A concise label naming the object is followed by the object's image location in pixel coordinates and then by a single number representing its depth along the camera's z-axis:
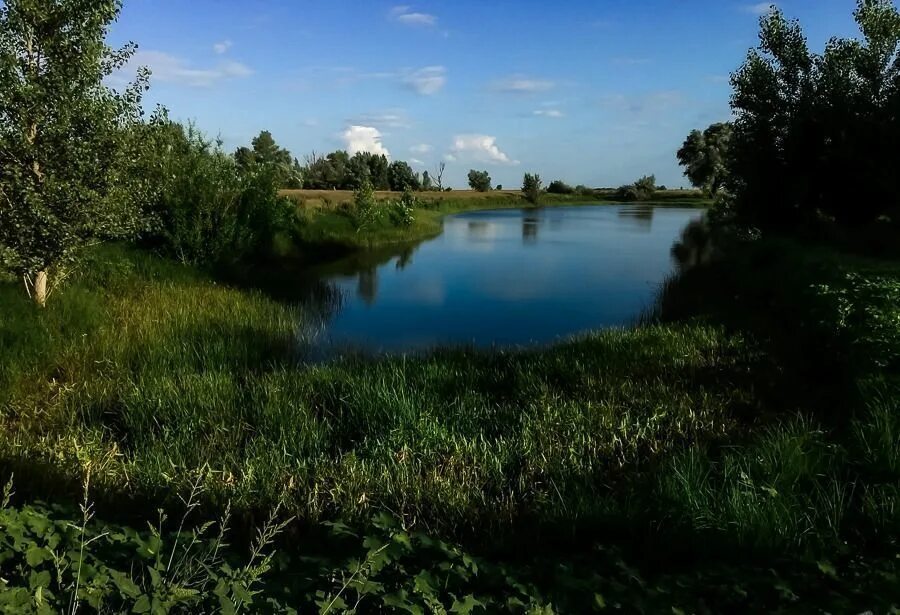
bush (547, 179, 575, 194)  126.00
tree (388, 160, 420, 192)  100.81
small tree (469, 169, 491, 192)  125.44
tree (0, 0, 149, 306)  10.55
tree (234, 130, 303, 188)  83.74
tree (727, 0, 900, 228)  19.17
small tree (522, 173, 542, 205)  103.88
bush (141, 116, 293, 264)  18.92
